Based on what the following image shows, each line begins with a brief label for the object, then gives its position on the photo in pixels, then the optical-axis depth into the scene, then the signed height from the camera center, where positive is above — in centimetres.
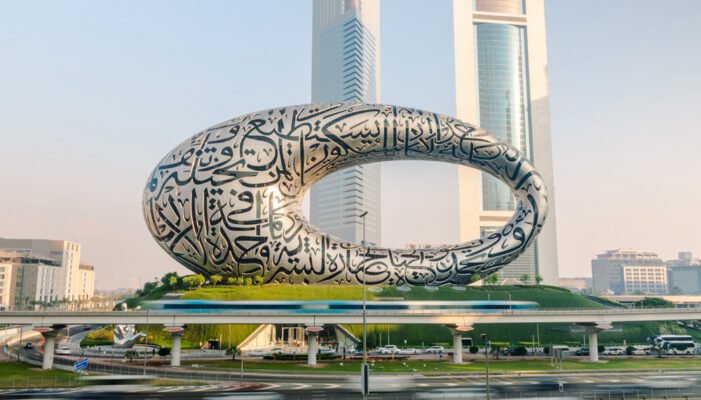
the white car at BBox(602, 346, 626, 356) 6229 -840
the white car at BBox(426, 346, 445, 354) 6266 -838
